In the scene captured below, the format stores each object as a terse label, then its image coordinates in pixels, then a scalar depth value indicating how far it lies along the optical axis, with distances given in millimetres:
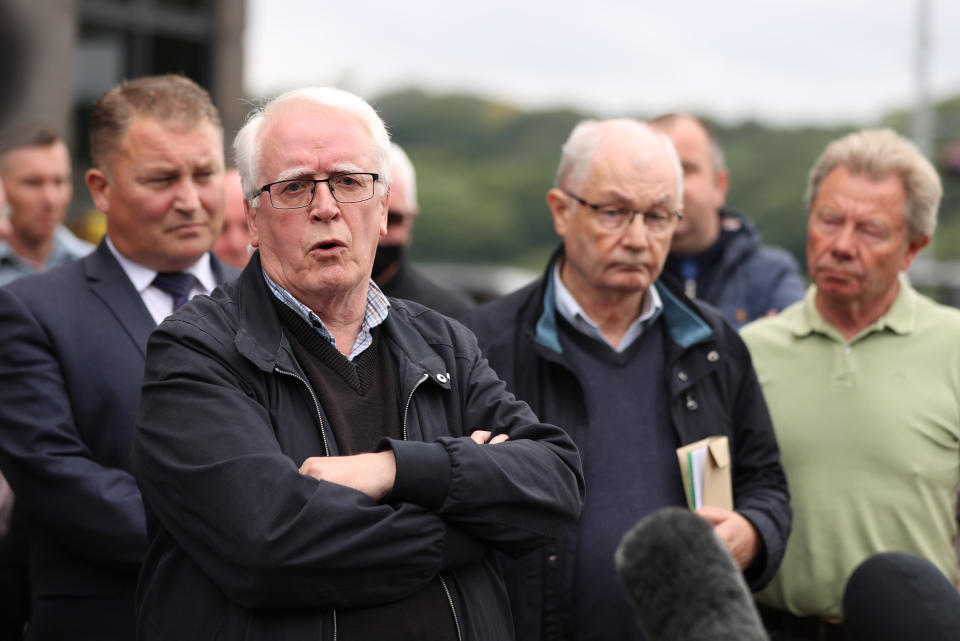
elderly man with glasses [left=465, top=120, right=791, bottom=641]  3527
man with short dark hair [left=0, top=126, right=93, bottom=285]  5820
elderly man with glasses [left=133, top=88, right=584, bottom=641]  2441
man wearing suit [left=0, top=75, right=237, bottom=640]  3273
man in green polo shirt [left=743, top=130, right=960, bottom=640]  3959
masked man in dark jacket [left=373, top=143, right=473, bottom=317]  5062
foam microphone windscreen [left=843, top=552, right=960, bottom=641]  2555
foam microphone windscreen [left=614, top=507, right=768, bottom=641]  1656
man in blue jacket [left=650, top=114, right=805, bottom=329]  5320
